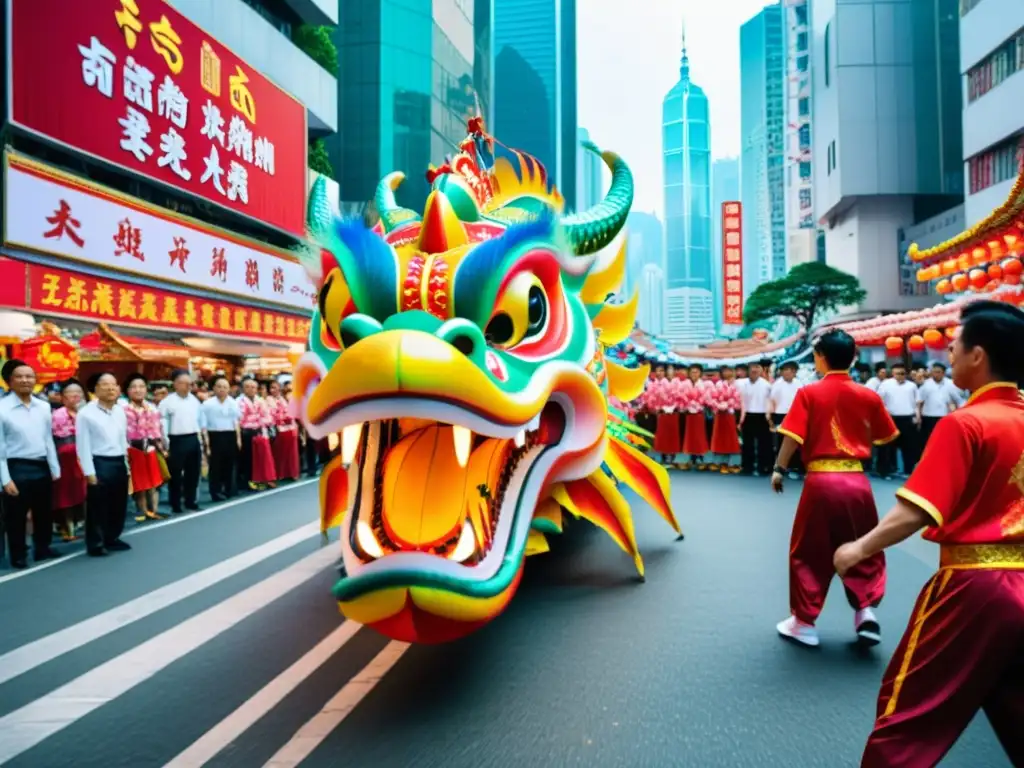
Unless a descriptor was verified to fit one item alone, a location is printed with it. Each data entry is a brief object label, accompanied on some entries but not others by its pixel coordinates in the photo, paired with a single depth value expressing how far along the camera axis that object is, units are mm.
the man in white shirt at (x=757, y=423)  10695
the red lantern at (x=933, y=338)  12188
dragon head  3020
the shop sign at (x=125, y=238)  11055
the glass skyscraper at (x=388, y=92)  32812
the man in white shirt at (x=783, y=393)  10156
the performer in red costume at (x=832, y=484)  3852
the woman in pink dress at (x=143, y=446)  7797
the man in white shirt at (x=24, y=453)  5875
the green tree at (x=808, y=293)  36281
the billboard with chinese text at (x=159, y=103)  11648
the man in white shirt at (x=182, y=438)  8383
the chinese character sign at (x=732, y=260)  40219
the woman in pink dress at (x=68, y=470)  7000
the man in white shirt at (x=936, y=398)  10219
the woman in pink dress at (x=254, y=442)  10242
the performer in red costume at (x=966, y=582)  2045
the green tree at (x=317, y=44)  23375
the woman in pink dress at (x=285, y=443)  11000
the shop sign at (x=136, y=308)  11414
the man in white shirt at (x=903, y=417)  10648
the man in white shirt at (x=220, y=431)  9305
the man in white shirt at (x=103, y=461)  6199
